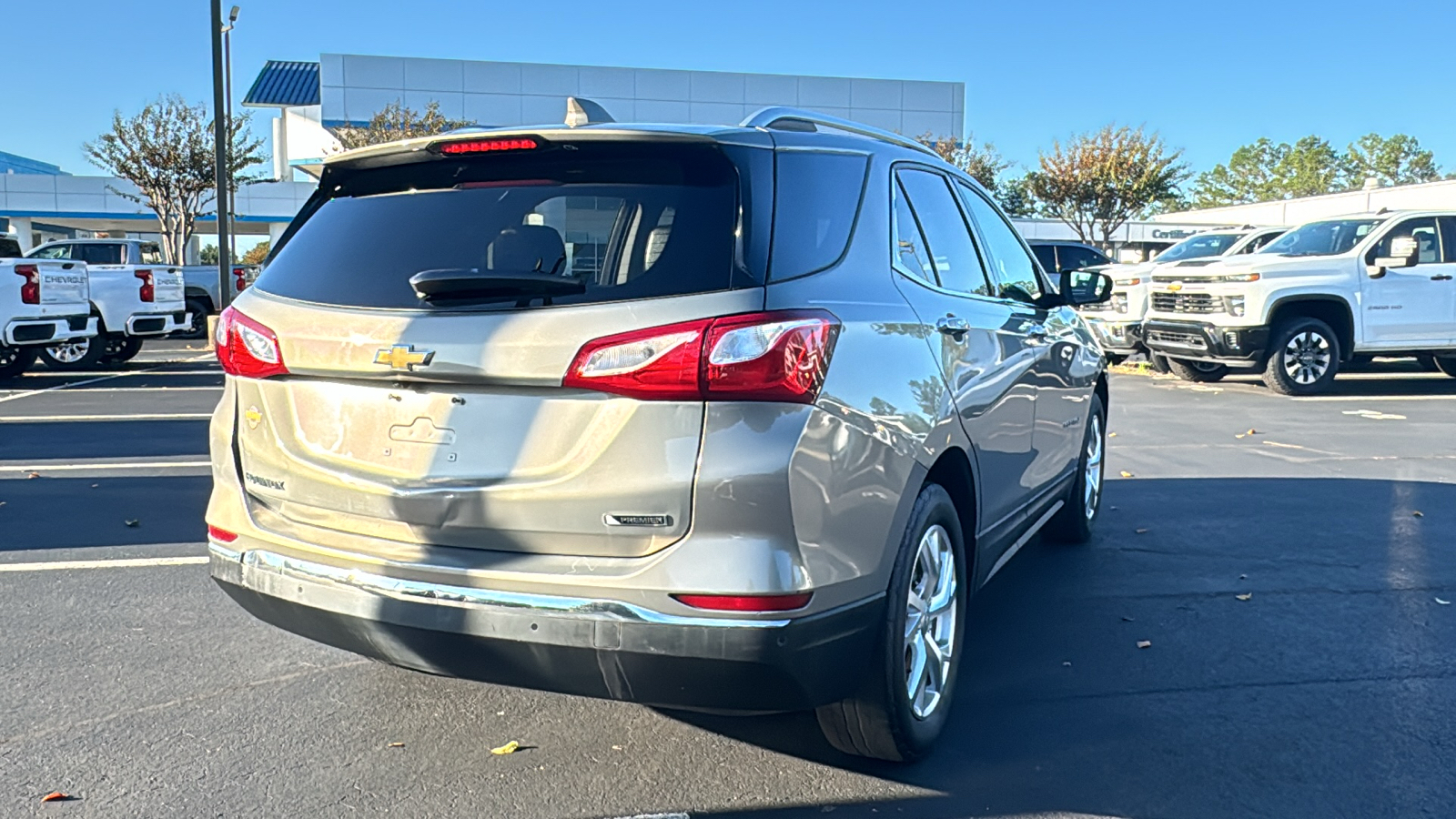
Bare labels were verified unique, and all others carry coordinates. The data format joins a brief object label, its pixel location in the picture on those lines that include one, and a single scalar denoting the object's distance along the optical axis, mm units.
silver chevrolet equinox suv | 2725
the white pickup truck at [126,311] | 15430
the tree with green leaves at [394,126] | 34688
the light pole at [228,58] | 36188
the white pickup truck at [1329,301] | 12688
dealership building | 41531
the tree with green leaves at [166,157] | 31891
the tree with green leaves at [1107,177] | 33719
